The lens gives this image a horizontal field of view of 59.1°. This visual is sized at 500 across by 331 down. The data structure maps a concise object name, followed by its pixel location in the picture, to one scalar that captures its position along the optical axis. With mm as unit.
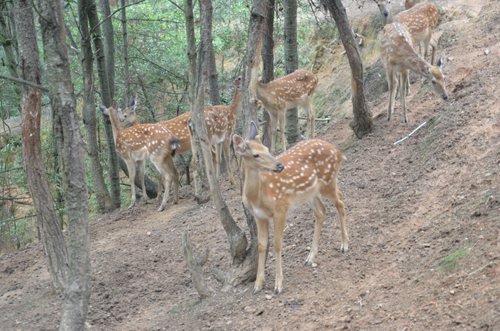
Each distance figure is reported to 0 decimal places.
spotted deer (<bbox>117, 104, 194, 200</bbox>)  10188
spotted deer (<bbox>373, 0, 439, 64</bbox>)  10539
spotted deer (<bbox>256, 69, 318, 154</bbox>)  9820
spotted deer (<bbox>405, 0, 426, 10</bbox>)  13578
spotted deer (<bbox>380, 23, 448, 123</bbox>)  8569
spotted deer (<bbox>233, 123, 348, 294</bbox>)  4930
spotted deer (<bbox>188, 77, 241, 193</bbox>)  9773
